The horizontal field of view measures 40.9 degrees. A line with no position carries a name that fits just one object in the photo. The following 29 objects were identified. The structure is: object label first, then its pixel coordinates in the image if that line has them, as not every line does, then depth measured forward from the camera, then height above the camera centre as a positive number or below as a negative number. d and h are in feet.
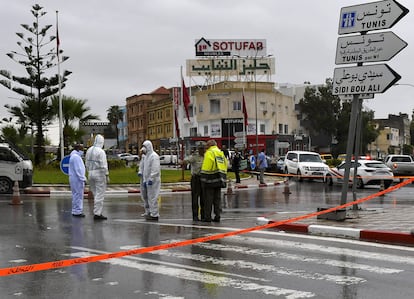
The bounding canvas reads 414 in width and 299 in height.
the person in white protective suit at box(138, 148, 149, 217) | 44.01 -2.53
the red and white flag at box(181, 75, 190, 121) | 115.14 +11.47
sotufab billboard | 227.40 +42.68
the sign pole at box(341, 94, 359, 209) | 38.52 +0.55
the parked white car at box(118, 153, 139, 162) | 214.69 -2.08
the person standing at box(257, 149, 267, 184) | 86.84 -2.14
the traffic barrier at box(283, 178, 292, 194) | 71.89 -5.27
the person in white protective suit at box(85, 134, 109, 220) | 42.88 -1.62
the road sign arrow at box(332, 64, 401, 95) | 37.42 +4.73
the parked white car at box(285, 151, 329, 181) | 104.90 -3.33
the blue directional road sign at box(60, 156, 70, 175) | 56.50 -1.00
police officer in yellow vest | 40.27 -1.82
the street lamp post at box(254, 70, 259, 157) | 217.97 +21.56
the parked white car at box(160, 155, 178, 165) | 208.95 -2.77
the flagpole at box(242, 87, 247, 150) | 128.47 +2.09
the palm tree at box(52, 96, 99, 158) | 123.44 +8.92
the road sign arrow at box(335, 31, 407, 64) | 37.24 +6.87
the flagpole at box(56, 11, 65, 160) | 105.70 +8.25
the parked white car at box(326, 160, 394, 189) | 82.38 -4.03
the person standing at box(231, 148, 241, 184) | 94.94 -2.55
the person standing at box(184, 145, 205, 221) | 42.50 -2.52
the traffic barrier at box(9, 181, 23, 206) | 55.00 -4.06
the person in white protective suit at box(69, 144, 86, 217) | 45.42 -2.39
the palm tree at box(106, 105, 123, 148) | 358.02 +24.45
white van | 69.21 -1.64
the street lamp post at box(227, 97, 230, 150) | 222.69 +11.15
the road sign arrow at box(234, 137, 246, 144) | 128.69 +2.36
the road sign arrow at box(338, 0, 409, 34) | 36.96 +8.99
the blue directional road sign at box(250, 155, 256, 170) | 117.19 -2.64
